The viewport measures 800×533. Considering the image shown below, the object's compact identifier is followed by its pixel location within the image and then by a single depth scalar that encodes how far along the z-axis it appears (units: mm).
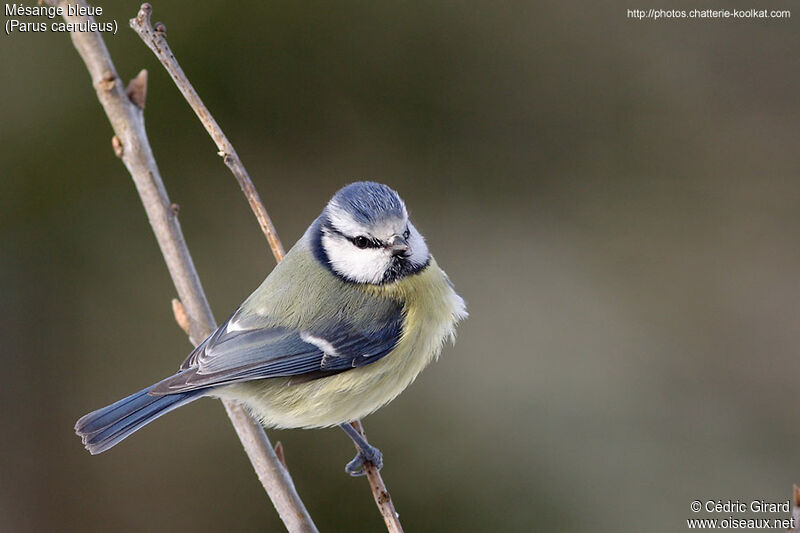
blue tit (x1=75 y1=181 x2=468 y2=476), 3052
